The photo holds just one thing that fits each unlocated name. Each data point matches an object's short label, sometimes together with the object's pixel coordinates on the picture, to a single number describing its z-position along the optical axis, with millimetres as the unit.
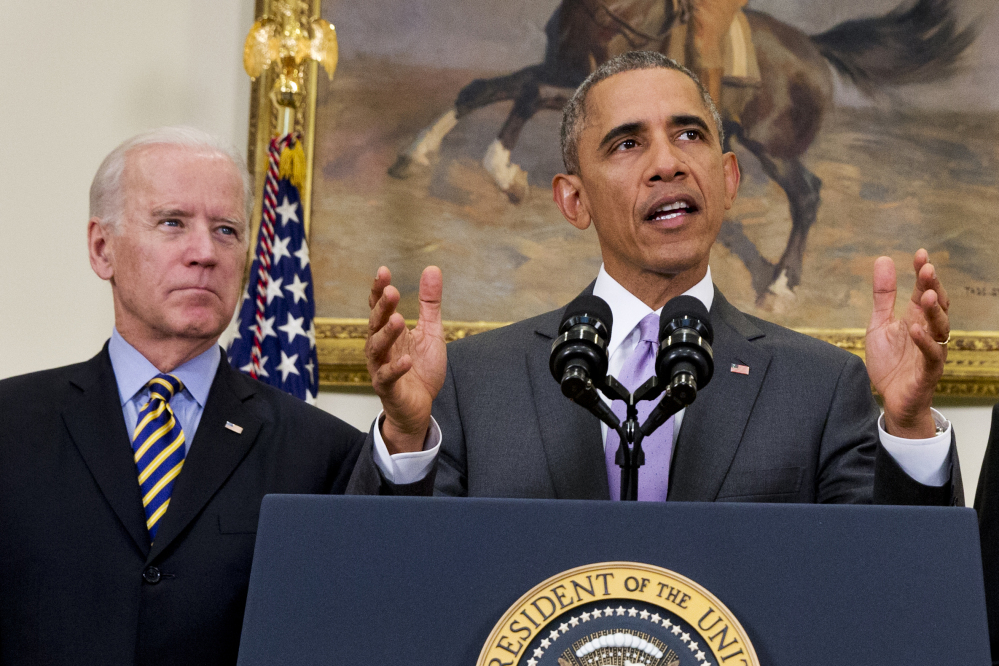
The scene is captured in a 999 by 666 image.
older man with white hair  3627
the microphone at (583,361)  3313
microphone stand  3320
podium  3215
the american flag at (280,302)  4636
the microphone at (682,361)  3305
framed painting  4797
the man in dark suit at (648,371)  3439
